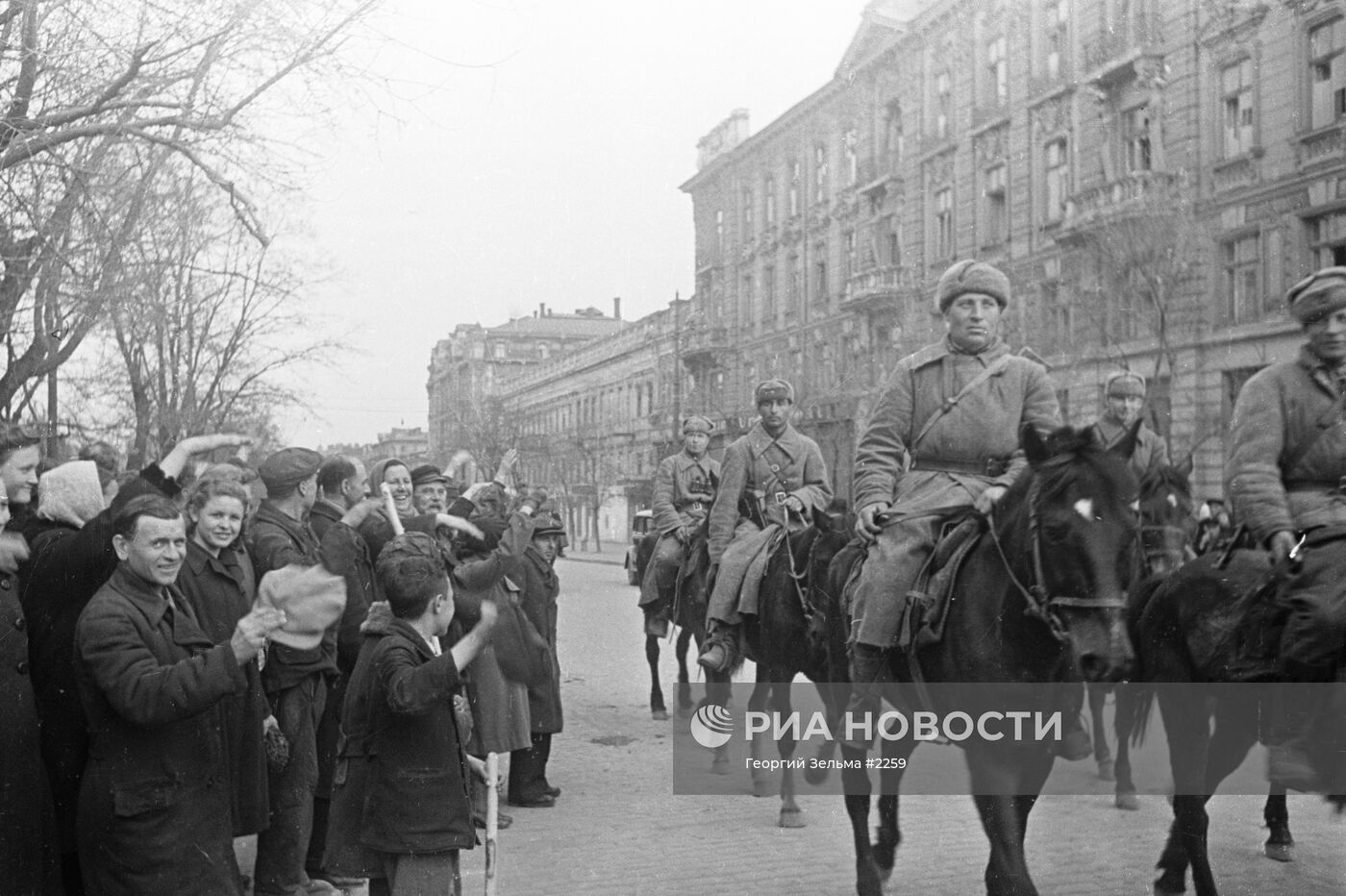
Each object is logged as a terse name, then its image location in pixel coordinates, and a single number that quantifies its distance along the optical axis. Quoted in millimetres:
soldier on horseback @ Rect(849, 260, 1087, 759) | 5699
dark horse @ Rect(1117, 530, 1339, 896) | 5625
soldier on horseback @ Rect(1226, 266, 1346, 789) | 5148
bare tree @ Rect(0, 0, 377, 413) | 9273
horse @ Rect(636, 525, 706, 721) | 10898
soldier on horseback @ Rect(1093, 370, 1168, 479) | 8200
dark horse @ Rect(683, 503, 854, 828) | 7844
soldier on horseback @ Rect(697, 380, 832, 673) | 8836
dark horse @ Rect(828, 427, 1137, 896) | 4531
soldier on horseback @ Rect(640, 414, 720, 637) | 11719
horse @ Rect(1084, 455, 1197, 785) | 7227
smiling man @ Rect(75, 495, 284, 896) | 3912
